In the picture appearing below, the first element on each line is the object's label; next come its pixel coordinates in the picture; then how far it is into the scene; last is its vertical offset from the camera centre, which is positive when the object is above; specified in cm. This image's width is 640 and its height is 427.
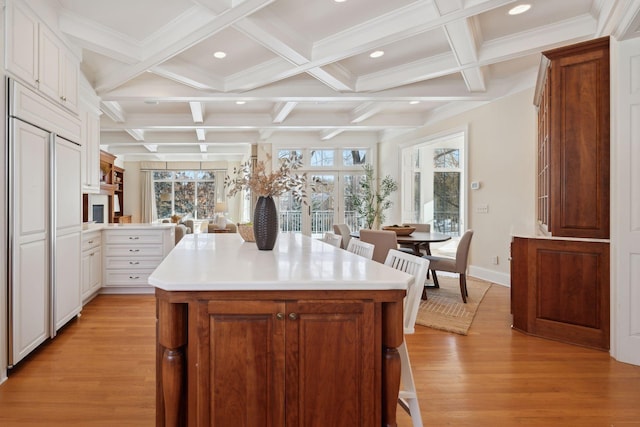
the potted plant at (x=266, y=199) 221 +8
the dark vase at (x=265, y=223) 220 -7
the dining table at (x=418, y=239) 442 -33
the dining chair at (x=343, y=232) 505 -28
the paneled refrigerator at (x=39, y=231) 238 -14
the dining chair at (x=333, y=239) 271 -21
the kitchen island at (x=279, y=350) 133 -51
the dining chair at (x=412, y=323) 169 -52
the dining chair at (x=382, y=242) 414 -34
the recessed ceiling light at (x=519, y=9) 316 +178
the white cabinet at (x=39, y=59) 240 +116
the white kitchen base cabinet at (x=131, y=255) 457 -54
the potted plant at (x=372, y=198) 781 +29
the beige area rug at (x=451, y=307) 342 -104
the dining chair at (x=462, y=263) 421 -59
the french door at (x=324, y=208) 840 +9
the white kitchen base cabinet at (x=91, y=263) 396 -59
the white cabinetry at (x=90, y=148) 439 +80
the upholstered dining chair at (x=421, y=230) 522 -28
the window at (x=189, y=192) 1215 +66
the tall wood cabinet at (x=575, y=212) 282 +0
